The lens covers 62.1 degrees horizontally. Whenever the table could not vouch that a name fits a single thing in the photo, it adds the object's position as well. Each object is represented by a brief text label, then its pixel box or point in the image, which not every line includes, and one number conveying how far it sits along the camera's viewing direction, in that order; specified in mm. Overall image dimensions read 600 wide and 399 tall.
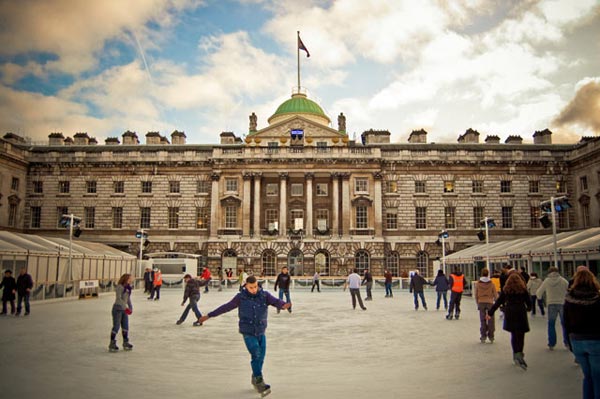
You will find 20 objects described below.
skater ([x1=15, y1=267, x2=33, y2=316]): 18219
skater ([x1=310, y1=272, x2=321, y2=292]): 37031
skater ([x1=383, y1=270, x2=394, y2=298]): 30059
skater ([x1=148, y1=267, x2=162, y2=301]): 26438
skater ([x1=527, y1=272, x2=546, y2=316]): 16797
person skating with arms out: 7238
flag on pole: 52938
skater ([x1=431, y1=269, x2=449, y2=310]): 19875
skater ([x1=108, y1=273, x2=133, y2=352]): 10906
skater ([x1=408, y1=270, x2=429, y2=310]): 20969
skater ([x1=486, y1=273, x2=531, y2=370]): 9102
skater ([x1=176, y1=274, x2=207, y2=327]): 15430
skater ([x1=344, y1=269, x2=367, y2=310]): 21125
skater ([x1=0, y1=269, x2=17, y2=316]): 18031
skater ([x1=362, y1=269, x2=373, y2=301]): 25938
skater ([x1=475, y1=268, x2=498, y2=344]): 11974
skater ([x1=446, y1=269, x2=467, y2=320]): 16656
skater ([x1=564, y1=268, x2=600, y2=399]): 5973
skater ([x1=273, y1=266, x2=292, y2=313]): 20312
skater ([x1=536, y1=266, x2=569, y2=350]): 10984
